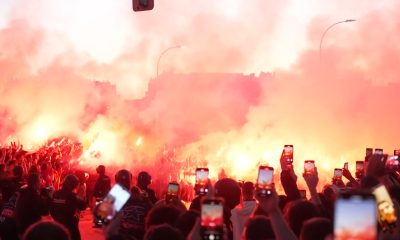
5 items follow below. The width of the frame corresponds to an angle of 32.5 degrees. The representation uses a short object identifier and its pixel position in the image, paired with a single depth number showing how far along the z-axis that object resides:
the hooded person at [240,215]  6.70
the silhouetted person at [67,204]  8.94
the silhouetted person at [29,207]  8.09
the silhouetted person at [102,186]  13.61
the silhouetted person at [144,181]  9.51
